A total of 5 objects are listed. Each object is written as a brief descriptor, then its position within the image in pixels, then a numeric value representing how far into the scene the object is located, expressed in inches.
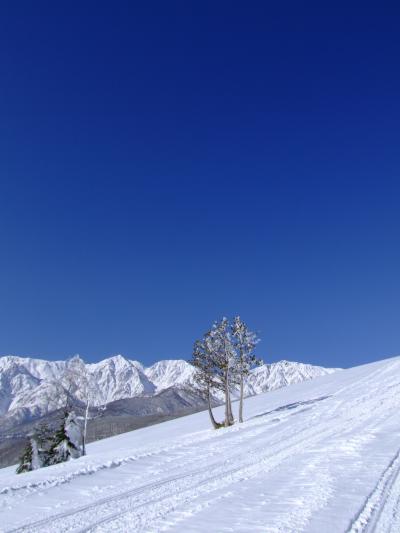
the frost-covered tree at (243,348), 1640.0
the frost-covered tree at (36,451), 1772.9
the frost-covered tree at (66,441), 1685.5
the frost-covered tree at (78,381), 1902.1
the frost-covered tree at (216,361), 1631.4
